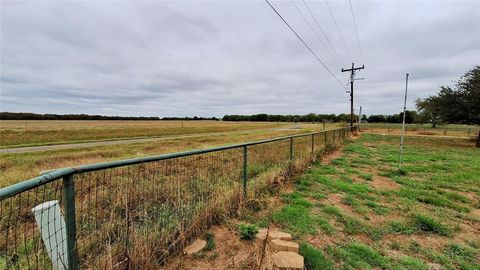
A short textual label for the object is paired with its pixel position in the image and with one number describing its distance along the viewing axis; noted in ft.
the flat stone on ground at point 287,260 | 8.15
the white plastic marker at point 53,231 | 6.12
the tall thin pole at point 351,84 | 91.40
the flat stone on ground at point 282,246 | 9.11
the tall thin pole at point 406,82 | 23.82
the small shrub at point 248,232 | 10.77
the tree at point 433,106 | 67.62
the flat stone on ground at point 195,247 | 9.53
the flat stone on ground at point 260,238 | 9.92
